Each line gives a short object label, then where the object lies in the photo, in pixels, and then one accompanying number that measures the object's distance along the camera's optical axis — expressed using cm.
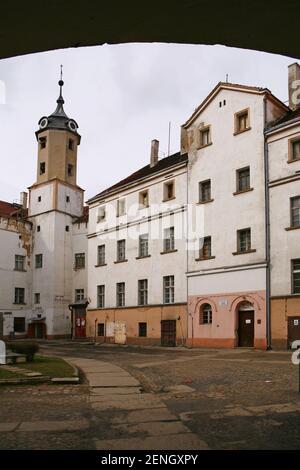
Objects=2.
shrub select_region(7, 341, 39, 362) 1725
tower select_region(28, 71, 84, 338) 4762
